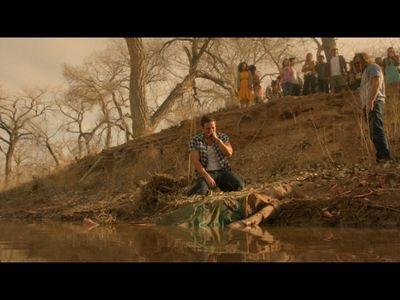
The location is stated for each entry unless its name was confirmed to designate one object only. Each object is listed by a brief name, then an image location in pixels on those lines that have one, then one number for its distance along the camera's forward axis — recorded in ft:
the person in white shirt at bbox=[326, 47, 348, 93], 35.85
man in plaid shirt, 21.49
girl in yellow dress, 39.52
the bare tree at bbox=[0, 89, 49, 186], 113.46
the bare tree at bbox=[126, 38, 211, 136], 54.70
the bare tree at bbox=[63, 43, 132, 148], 103.50
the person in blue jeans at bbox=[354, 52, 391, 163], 22.22
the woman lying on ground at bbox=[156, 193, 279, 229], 17.57
